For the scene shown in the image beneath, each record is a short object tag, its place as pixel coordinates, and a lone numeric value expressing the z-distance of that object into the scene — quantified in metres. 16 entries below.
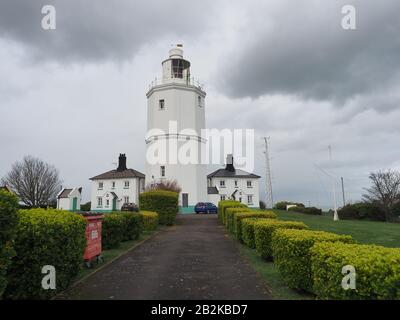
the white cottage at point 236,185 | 58.44
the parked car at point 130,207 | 36.94
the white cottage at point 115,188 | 55.28
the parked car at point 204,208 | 41.22
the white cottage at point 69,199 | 52.50
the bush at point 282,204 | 57.94
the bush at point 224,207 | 25.93
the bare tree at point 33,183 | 51.16
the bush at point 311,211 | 45.42
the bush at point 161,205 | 27.00
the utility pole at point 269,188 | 54.82
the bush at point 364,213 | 41.34
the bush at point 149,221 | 21.84
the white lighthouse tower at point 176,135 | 42.78
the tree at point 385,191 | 44.78
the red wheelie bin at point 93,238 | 10.61
